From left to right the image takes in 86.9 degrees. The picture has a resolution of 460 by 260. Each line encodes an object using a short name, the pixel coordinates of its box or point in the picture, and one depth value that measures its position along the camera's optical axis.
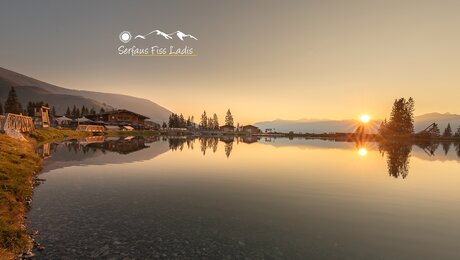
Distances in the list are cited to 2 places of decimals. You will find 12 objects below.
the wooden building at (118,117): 111.56
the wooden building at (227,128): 173.75
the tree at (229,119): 178.96
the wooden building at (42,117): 58.64
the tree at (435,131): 123.25
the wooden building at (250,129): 173.88
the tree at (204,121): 183.00
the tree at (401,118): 112.62
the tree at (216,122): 183.65
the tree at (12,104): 116.21
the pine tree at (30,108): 140.00
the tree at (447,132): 139.70
